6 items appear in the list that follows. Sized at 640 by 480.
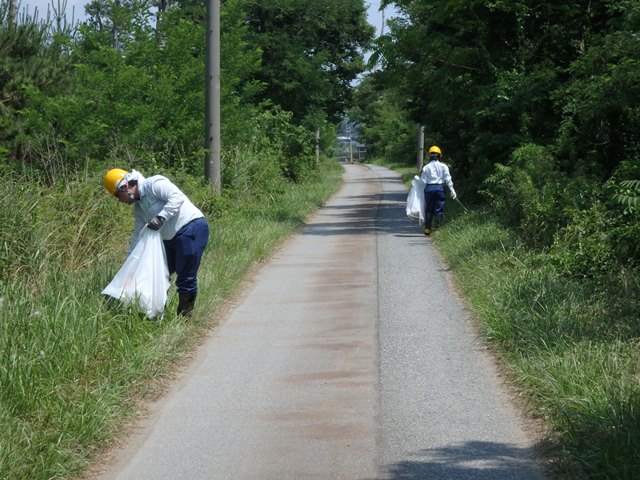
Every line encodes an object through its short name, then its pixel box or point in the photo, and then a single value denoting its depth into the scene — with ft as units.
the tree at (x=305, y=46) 125.49
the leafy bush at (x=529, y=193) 45.88
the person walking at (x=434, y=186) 60.64
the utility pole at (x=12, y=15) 82.99
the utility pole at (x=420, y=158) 145.38
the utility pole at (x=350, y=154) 379.65
